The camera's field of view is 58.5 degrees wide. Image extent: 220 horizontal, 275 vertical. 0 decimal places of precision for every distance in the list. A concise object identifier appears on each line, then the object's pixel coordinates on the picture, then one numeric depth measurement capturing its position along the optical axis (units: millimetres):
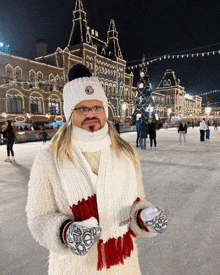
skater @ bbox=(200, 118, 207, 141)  12493
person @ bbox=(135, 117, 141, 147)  10112
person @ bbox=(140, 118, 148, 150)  9617
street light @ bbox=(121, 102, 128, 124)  39359
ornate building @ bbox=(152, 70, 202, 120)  63591
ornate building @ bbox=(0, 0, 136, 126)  25719
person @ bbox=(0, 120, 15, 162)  7504
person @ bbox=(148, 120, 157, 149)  10133
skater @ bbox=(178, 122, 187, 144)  11903
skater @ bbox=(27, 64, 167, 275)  985
